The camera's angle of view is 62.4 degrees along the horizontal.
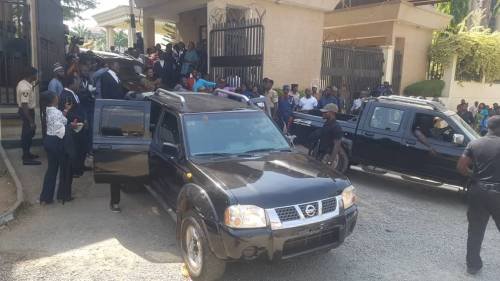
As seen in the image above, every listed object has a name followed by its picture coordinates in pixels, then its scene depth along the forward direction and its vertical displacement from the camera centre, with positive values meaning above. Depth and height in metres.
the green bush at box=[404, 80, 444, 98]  17.52 -0.39
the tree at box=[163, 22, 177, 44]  22.15 +2.12
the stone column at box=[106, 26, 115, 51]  24.84 +1.96
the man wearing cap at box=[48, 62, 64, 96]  7.66 -0.29
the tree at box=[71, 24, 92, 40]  66.41 +5.66
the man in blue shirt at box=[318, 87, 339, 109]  11.41 -0.63
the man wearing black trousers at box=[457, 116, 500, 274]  4.31 -1.08
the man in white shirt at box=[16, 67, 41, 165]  7.62 -0.83
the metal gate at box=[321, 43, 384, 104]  14.78 +0.36
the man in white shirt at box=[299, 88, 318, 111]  11.26 -0.73
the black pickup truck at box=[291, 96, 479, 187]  7.07 -1.08
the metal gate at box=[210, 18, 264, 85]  11.51 +0.67
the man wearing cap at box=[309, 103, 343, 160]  7.34 -1.04
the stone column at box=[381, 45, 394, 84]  16.27 +0.67
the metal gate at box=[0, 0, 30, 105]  9.96 +0.49
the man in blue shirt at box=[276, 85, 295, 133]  10.47 -0.90
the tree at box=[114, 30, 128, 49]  55.40 +4.07
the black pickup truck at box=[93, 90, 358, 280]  3.75 -1.10
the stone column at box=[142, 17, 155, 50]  17.29 +1.55
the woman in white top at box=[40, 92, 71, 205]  5.98 -1.13
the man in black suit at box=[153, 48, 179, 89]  12.27 -0.03
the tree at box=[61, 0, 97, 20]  22.86 +3.34
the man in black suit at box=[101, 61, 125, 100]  7.93 -0.34
